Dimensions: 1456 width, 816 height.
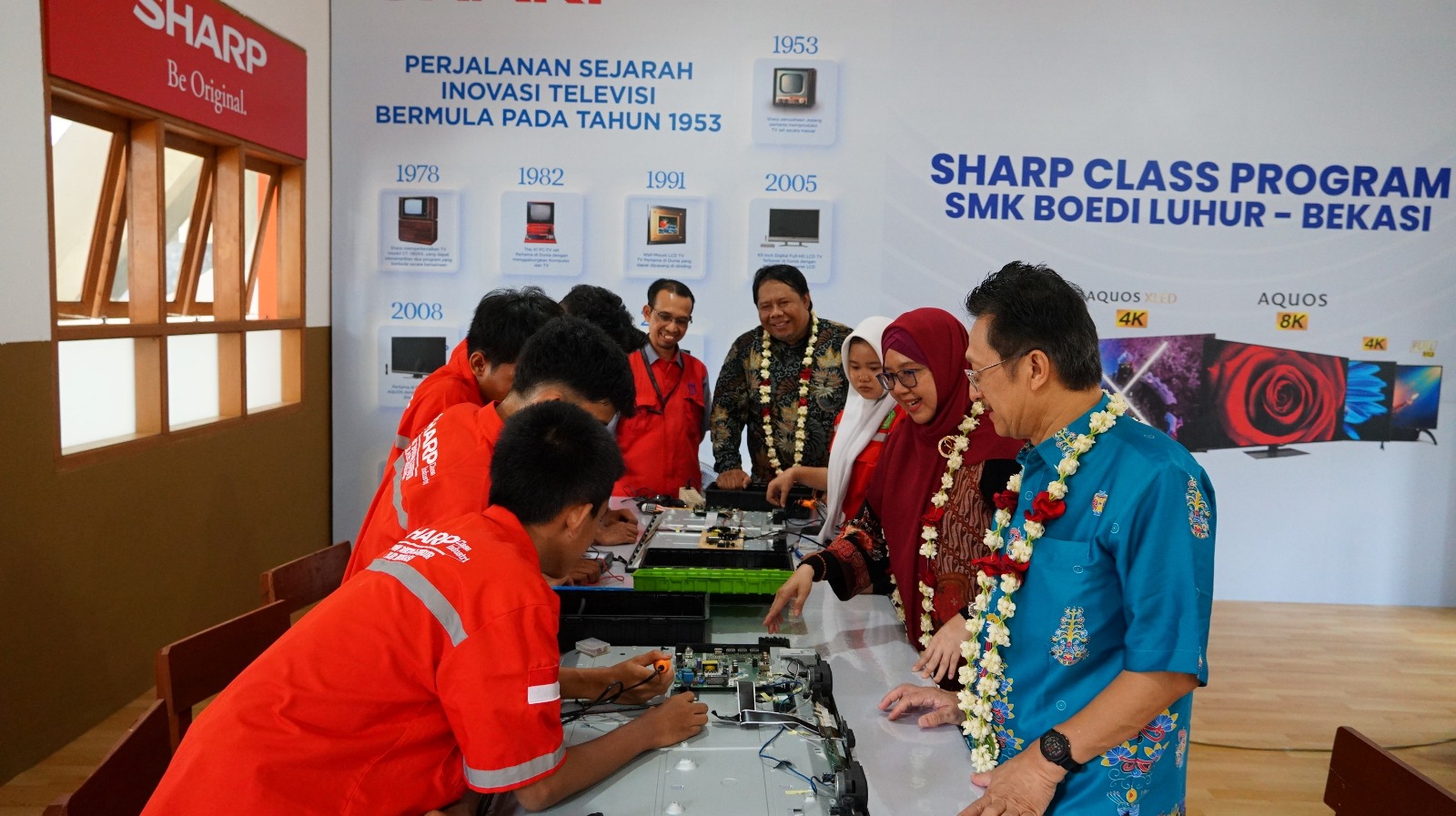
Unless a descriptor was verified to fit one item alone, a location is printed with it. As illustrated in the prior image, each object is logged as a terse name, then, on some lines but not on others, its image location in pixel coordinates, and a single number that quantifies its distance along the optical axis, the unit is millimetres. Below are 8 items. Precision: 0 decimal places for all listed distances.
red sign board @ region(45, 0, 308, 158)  3354
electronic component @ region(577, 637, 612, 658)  1934
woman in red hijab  2049
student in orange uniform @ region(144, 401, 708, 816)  1252
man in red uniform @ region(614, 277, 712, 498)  4000
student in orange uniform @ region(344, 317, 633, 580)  1847
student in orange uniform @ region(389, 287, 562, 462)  2430
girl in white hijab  2869
